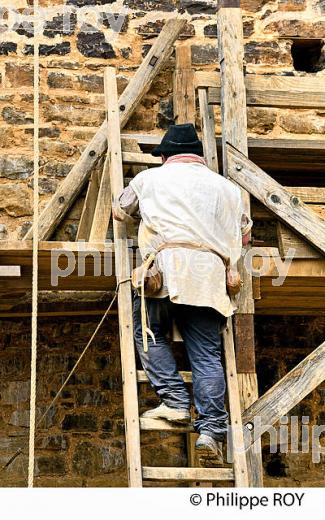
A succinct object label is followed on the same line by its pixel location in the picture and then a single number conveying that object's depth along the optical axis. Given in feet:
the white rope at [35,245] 19.89
